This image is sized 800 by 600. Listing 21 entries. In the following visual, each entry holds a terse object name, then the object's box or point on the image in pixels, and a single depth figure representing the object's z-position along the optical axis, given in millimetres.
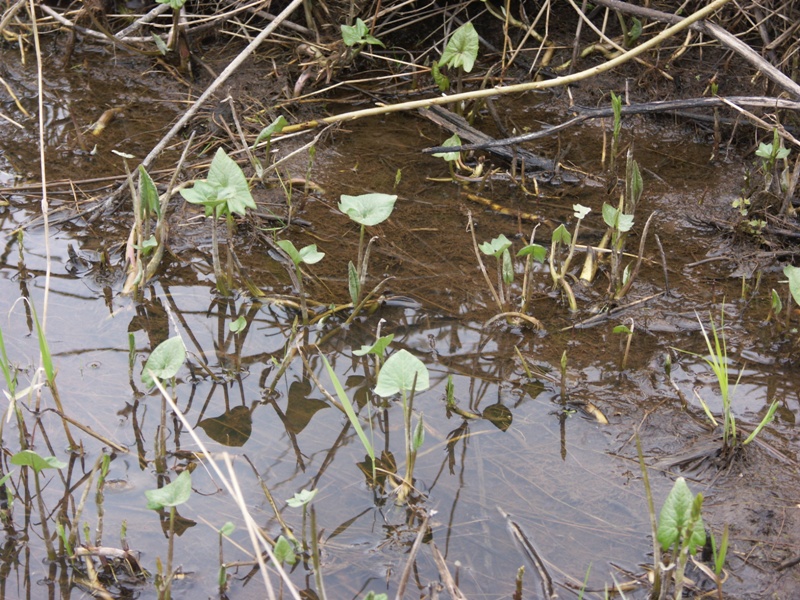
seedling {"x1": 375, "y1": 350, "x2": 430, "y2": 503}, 3637
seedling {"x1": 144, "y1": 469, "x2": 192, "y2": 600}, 3105
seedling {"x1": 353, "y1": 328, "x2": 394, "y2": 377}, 3920
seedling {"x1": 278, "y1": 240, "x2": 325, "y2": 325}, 4453
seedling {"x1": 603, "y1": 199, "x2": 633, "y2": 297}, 4727
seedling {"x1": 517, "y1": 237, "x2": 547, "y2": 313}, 4504
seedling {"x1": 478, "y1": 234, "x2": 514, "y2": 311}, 4547
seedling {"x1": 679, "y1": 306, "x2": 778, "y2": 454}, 3647
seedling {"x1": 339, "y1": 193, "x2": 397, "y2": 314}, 4357
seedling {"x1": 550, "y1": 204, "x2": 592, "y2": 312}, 4805
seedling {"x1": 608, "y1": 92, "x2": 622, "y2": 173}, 5336
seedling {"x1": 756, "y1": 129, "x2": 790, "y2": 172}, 5332
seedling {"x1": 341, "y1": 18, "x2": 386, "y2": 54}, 6535
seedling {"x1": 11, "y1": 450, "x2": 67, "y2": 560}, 3248
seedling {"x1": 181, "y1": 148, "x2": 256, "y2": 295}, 4332
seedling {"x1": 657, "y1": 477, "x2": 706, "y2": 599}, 2867
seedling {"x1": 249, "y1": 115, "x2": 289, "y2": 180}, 5418
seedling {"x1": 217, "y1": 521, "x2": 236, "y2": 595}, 3148
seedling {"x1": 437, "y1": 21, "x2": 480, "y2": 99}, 6012
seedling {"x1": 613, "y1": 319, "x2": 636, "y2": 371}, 4285
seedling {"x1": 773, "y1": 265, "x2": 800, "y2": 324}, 4055
